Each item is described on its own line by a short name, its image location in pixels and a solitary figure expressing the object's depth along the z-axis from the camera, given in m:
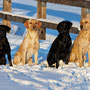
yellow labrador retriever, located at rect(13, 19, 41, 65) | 12.00
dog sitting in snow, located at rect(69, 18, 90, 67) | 11.34
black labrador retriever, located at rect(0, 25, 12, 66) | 11.52
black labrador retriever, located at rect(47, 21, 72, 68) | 11.45
